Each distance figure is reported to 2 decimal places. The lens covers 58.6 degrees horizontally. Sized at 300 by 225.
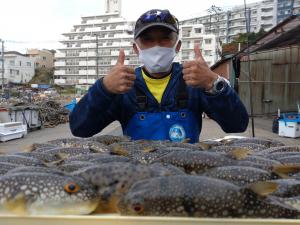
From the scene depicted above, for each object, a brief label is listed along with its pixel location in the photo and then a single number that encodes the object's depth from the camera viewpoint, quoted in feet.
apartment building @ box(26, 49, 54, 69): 283.69
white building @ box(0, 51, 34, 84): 239.75
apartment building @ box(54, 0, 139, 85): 233.41
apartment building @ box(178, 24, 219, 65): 189.64
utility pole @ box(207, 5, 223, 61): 137.20
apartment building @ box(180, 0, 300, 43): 257.12
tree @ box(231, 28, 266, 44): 128.46
